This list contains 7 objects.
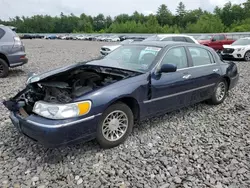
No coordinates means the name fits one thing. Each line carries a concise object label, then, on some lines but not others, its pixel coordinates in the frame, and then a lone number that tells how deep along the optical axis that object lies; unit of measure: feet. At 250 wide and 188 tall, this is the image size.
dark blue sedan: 9.38
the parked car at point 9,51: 25.05
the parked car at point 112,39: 150.20
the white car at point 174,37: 38.06
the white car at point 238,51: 40.63
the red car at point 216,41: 54.80
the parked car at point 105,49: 43.45
